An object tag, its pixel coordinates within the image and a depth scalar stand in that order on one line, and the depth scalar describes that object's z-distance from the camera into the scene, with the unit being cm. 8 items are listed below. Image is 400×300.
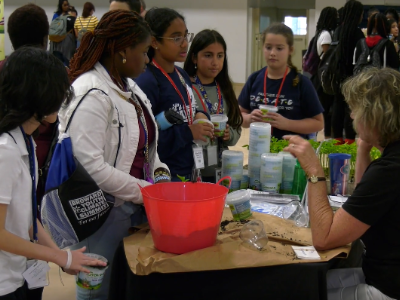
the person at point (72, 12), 899
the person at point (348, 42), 549
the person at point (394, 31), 732
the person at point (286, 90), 307
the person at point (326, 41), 613
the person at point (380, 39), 532
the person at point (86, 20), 779
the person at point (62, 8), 878
